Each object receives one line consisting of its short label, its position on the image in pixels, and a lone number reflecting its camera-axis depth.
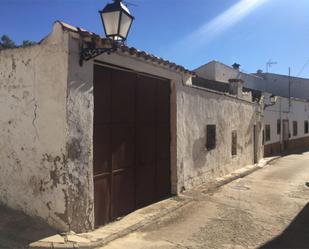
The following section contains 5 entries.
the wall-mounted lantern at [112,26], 4.08
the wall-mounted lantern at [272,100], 15.40
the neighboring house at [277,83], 21.78
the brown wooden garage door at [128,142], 4.62
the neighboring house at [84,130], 3.98
